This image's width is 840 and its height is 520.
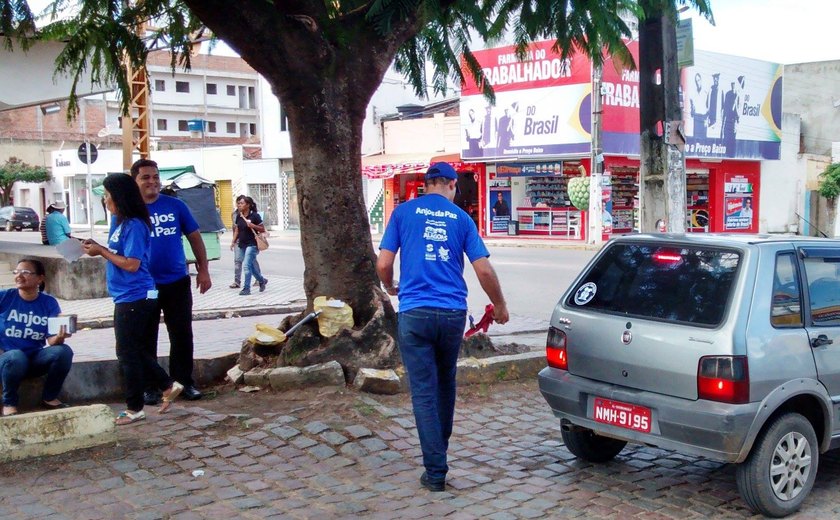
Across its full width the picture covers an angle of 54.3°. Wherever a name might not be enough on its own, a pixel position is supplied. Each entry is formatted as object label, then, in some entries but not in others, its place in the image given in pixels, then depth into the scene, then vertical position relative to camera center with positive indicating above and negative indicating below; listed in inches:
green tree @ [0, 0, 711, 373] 256.7 +48.3
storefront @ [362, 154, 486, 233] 1248.2 +38.3
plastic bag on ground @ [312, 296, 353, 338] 265.3 -36.4
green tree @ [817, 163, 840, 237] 1262.8 -2.4
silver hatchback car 170.2 -35.9
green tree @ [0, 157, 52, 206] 1978.3 +101.9
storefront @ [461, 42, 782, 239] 1091.3 +76.7
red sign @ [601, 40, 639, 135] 1068.5 +121.9
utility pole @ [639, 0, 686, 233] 316.8 +24.8
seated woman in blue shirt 218.8 -33.7
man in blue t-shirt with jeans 186.2 -21.4
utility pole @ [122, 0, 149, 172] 587.2 +61.2
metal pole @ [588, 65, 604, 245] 962.1 +21.5
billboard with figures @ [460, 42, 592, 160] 1079.6 +116.9
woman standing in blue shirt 222.4 -18.8
